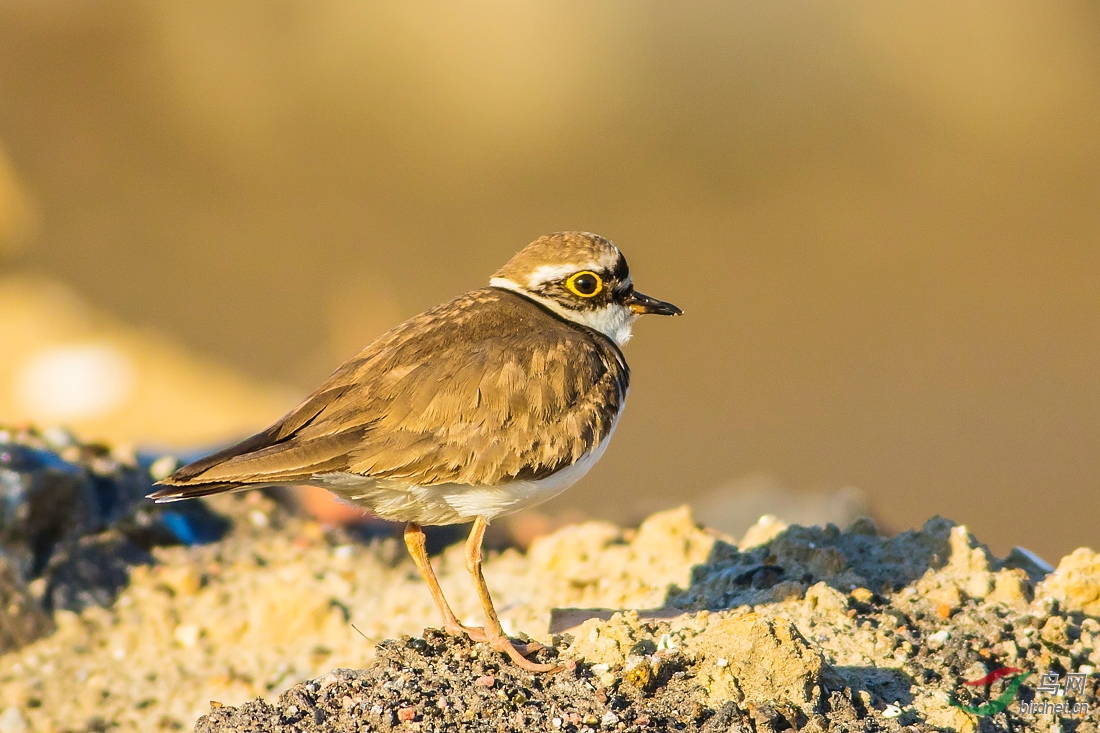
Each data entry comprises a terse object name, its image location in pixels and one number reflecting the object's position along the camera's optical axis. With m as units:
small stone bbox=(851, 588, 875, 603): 10.13
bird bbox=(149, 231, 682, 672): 8.95
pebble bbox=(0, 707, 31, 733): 11.50
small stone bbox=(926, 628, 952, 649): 9.50
